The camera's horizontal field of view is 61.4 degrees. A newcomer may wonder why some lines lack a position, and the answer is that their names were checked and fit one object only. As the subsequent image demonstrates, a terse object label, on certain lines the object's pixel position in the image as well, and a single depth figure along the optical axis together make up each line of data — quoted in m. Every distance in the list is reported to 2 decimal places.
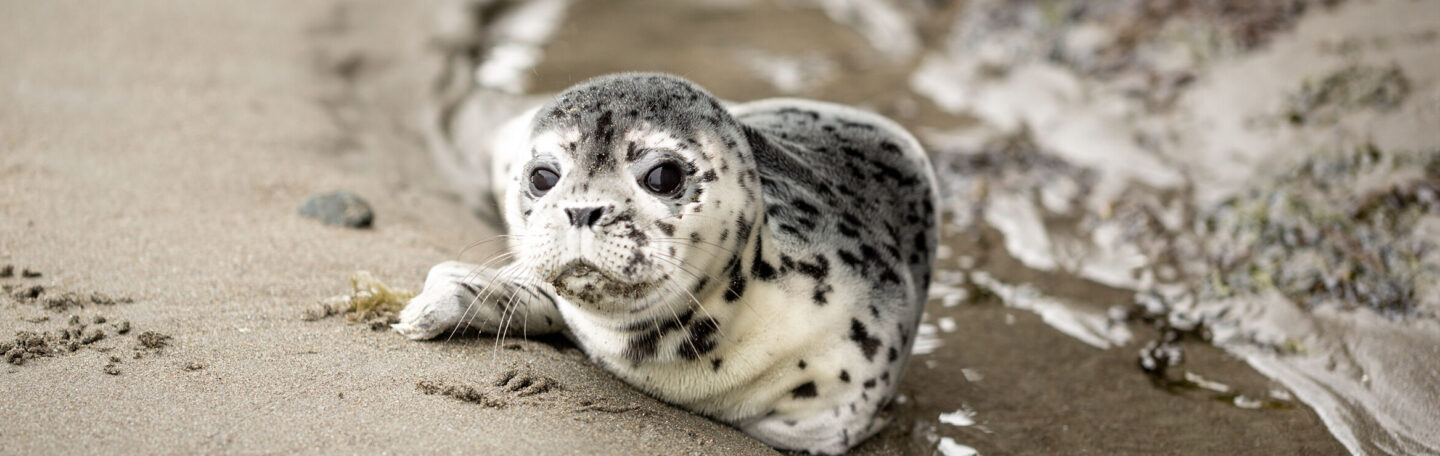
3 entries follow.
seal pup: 3.15
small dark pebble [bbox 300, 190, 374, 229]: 4.79
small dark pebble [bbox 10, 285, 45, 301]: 3.64
